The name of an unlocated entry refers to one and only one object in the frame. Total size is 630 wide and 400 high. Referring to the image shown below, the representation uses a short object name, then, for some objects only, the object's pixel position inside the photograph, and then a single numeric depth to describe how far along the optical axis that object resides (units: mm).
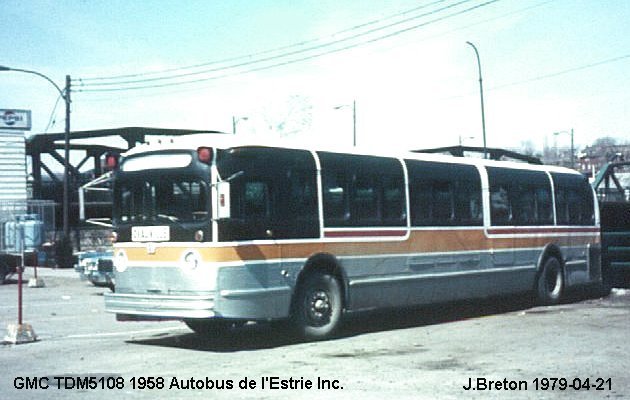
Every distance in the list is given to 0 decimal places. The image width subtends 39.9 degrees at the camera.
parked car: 21781
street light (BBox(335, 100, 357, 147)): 52438
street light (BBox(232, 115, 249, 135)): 56809
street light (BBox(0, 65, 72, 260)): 33500
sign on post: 53938
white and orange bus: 11875
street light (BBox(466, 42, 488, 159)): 39000
